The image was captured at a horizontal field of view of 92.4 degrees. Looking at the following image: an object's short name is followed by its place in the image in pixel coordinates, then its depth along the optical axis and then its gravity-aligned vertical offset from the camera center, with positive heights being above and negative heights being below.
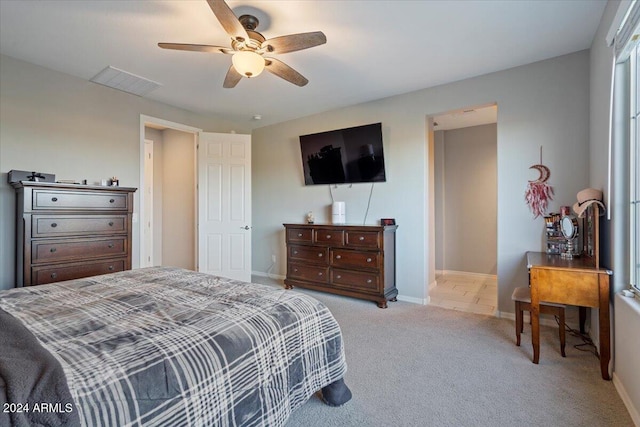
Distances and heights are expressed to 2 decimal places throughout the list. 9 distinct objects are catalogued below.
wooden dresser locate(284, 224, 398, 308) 3.58 -0.57
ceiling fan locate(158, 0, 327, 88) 1.99 +1.17
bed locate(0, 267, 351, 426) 0.82 -0.46
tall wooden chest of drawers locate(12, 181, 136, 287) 2.58 -0.15
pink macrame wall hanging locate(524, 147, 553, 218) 2.96 +0.21
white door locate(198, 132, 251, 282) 4.45 +0.14
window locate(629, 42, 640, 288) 1.79 +0.28
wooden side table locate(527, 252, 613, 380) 1.97 -0.51
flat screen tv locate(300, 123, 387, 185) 3.95 +0.81
